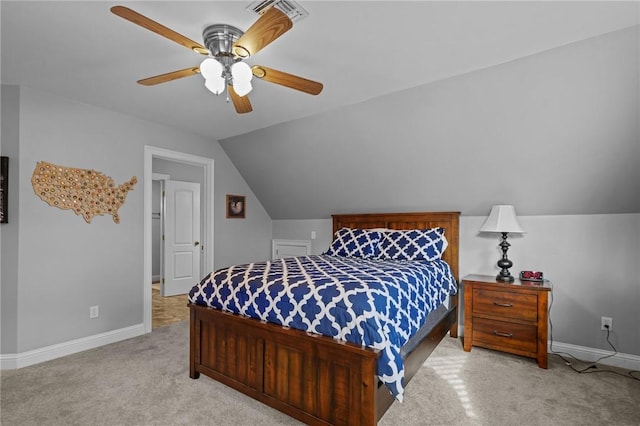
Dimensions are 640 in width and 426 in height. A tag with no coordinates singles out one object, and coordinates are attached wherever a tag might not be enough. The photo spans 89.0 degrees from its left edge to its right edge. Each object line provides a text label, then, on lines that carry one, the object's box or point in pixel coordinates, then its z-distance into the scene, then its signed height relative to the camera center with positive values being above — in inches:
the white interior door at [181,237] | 210.5 -16.6
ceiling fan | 59.7 +34.8
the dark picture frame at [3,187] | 107.4 +7.9
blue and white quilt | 68.2 -21.5
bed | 67.5 -37.6
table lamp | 119.0 -4.4
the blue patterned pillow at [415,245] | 130.6 -12.9
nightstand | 106.3 -35.2
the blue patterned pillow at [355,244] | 142.9 -13.9
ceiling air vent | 68.4 +44.0
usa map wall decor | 114.5 +8.2
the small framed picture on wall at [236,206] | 185.1 +3.7
